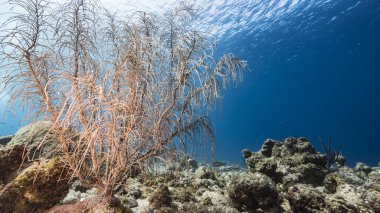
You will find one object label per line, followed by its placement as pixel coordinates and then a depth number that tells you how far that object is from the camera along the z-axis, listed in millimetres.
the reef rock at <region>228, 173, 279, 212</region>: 4629
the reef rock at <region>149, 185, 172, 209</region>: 4820
